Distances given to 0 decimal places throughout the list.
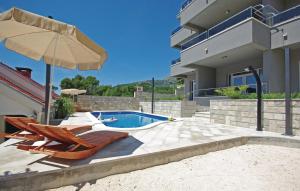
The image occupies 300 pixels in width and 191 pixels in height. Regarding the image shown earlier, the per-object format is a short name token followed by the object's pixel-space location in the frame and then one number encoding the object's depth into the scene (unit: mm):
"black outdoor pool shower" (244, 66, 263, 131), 5044
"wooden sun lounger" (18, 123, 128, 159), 2277
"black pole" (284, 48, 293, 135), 4444
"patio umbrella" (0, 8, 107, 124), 2181
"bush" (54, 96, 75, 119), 7679
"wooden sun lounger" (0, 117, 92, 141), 2876
